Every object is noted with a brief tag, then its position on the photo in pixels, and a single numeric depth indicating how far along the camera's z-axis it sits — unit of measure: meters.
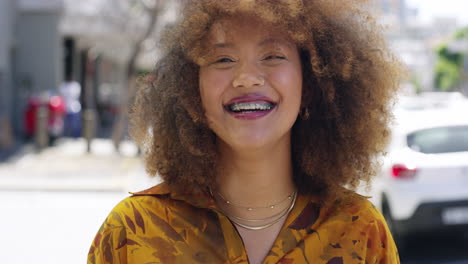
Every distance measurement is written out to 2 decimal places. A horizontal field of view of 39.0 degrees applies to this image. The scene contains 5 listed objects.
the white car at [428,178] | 7.01
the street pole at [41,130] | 15.33
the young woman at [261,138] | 2.09
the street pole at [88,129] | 15.61
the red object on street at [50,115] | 17.16
